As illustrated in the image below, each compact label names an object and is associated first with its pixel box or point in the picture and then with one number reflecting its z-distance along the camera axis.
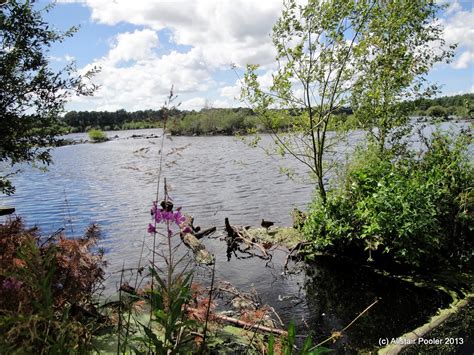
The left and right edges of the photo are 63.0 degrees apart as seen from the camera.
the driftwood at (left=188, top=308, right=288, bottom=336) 5.27
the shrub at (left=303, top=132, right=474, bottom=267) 8.00
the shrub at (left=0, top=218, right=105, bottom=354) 1.95
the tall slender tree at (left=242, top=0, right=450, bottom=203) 10.25
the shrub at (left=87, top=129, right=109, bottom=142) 97.91
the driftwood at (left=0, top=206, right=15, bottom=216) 13.53
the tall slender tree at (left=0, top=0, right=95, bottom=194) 6.25
